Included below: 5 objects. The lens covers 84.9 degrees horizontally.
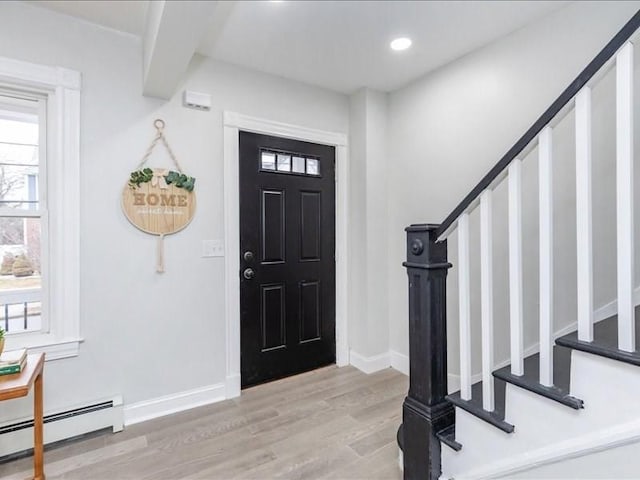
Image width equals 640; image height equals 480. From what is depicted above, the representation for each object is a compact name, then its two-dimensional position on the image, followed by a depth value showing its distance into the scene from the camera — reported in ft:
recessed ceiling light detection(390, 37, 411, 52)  7.65
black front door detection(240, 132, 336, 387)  9.04
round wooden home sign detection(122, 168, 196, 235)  7.47
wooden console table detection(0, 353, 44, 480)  4.98
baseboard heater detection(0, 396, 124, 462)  6.27
